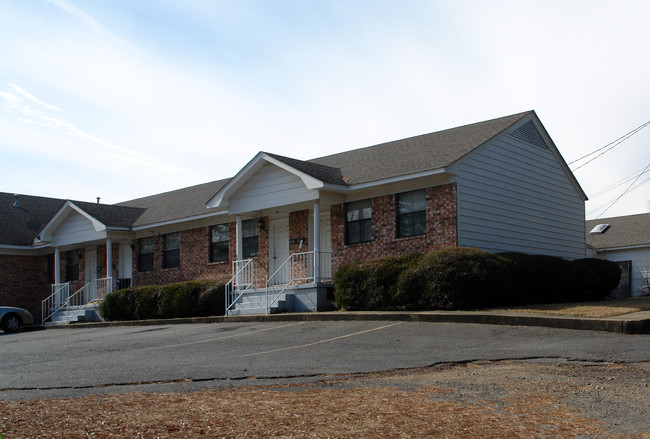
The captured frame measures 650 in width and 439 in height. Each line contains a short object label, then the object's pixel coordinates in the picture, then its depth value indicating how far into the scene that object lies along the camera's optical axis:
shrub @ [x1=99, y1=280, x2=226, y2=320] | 20.56
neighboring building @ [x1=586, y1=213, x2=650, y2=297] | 28.89
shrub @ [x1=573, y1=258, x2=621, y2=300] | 19.50
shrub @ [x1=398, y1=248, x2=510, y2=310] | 14.66
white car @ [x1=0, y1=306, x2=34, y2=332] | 21.89
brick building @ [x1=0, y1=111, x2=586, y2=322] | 17.95
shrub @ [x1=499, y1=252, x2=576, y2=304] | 15.84
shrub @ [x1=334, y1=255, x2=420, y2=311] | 15.85
